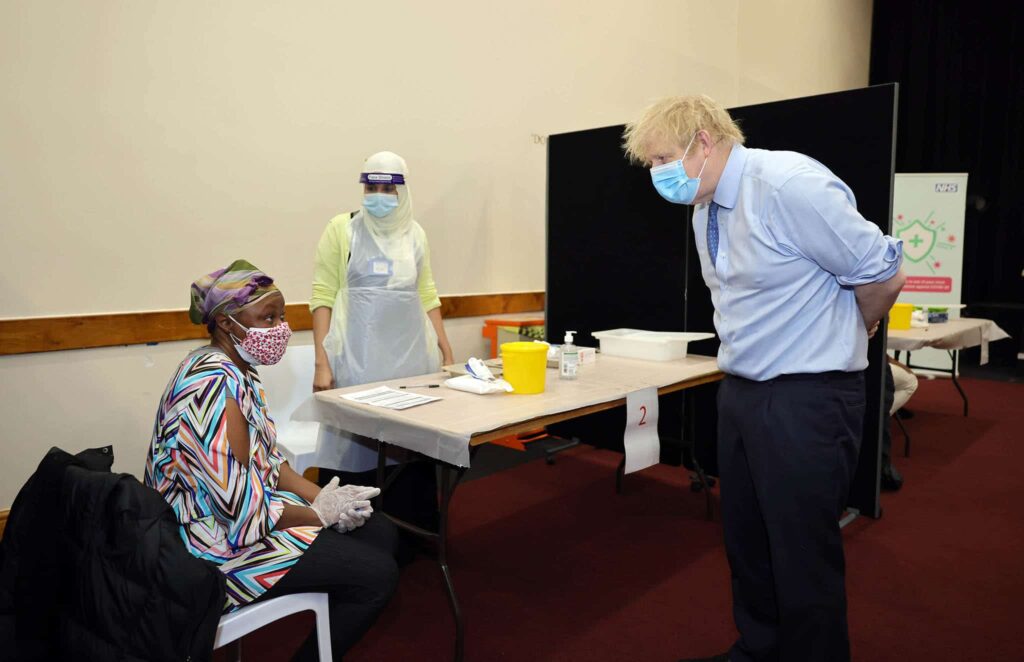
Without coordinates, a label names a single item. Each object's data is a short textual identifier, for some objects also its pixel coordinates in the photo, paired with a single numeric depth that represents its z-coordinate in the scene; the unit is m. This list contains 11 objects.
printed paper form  2.07
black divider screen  2.89
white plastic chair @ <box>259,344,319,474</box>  2.71
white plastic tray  2.87
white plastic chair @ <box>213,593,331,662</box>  1.42
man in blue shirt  1.56
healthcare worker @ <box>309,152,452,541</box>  2.62
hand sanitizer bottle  2.45
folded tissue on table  2.22
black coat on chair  1.25
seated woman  1.44
